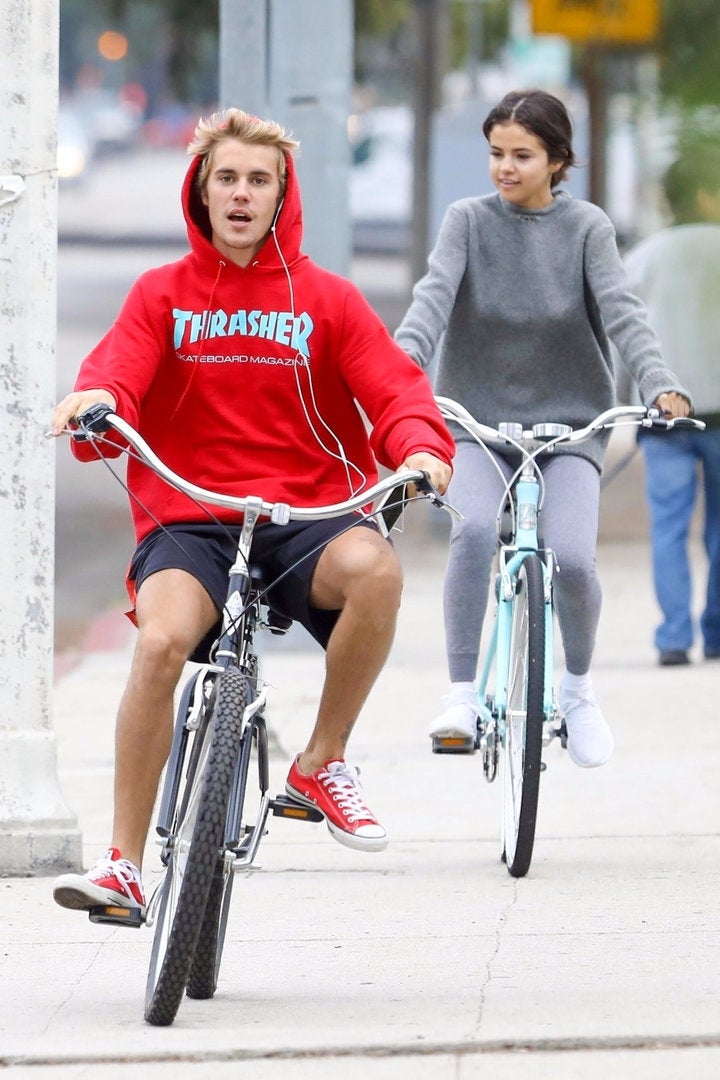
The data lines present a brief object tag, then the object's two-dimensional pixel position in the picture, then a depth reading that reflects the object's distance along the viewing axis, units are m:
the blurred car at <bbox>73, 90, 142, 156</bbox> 143.96
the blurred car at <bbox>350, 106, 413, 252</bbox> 86.19
